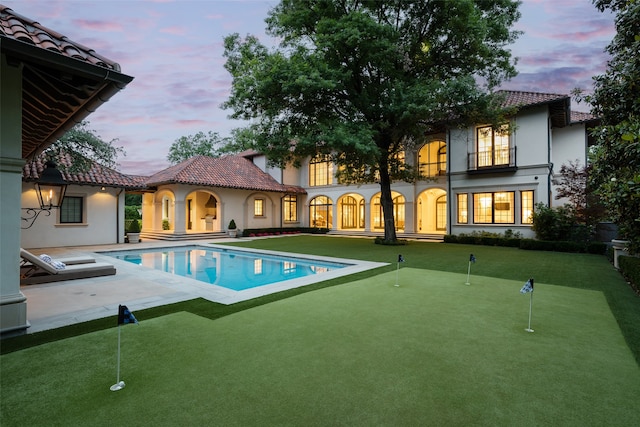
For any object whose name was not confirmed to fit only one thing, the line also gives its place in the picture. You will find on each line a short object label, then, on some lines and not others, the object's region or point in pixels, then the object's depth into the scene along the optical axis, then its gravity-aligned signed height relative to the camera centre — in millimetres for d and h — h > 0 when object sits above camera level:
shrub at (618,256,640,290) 6724 -1219
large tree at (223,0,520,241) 12500 +6361
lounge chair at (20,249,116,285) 7129 -1338
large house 15695 +1621
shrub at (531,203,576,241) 14180 -257
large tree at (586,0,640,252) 4730 +1879
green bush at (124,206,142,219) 26372 +298
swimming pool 9359 -1783
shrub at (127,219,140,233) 17500 -595
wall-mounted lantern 6402 +711
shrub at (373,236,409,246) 15759 -1304
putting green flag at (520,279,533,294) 4309 -978
